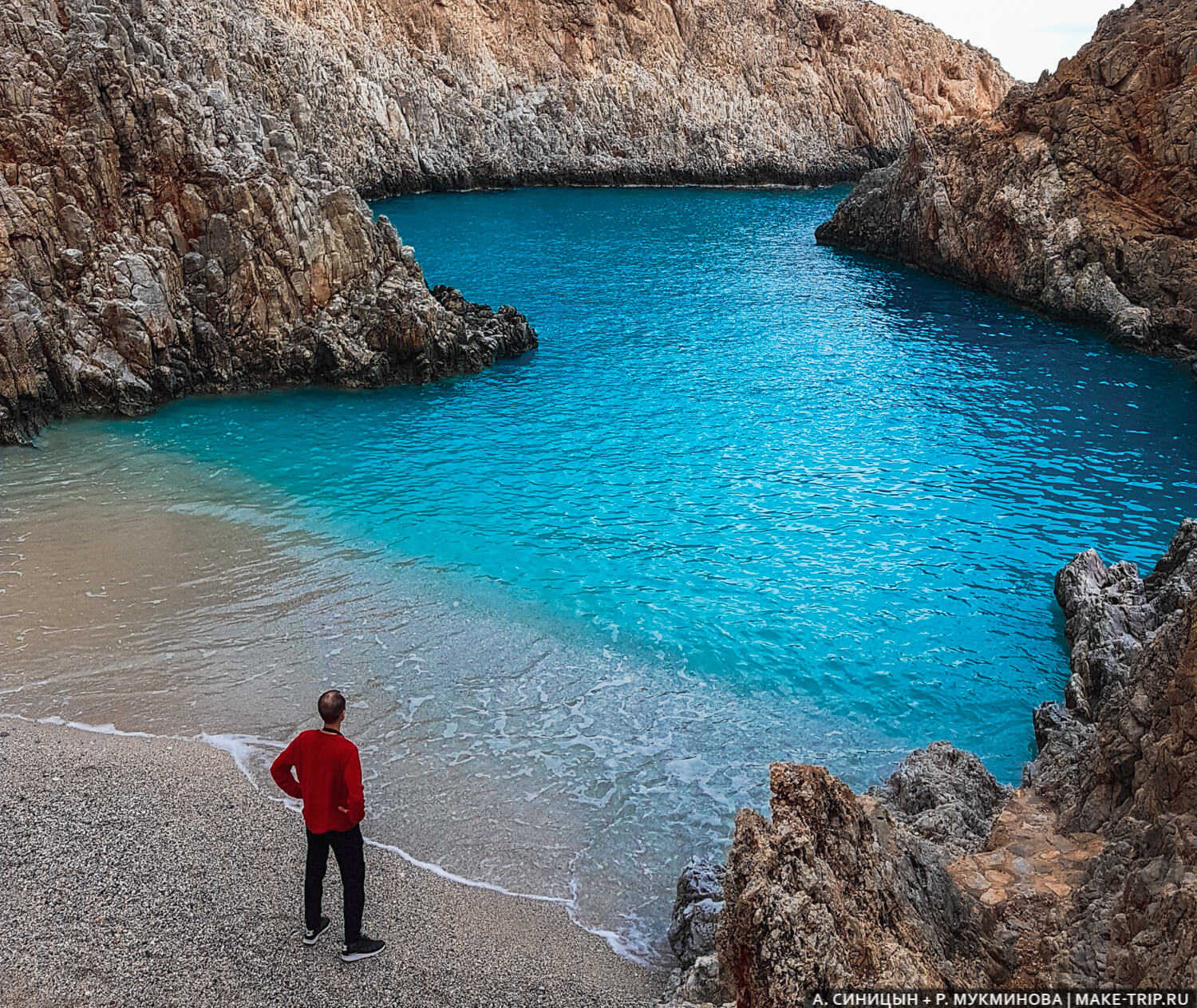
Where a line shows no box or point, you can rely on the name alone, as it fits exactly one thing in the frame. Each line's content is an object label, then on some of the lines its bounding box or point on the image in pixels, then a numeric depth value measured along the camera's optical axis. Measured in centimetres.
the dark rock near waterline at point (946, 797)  1007
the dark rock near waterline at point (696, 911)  916
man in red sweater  868
